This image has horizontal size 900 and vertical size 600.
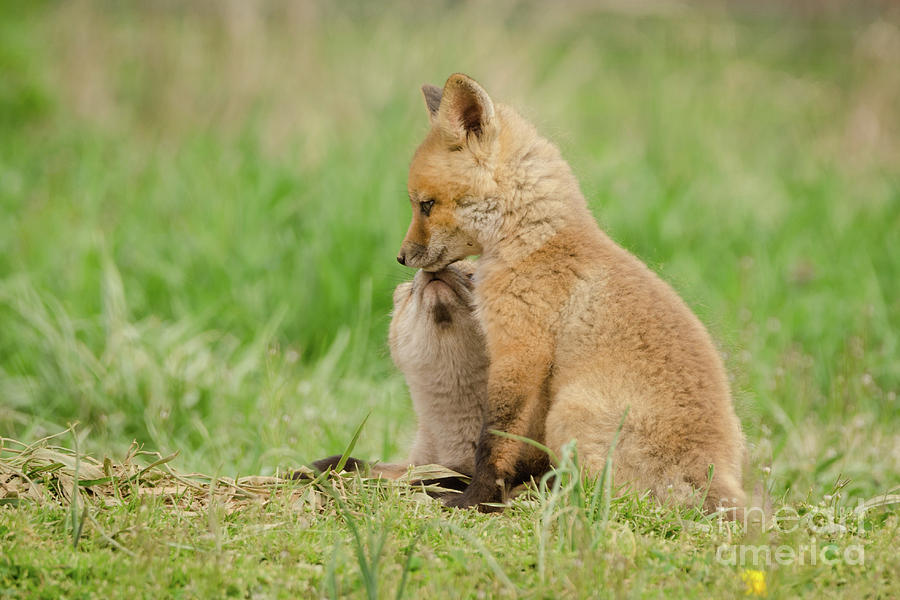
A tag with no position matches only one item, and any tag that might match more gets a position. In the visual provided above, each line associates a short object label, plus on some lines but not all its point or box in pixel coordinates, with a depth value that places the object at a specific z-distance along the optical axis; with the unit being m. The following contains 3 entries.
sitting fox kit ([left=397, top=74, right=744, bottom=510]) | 6.97
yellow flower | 5.95
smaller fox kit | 8.23
